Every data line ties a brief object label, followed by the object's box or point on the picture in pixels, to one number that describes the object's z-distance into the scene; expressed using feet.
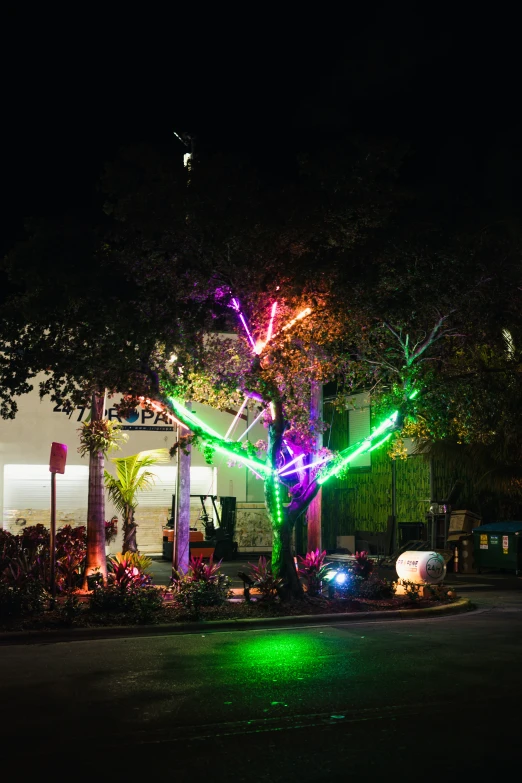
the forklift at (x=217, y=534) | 87.71
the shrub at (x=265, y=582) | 48.83
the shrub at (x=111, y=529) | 67.05
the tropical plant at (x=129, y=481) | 67.82
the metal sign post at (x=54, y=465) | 44.75
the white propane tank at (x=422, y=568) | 57.16
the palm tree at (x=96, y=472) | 57.72
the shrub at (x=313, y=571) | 52.44
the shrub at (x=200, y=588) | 46.44
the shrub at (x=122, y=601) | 44.85
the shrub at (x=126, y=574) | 47.37
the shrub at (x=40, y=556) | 51.42
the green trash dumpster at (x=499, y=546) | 76.48
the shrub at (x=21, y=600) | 43.06
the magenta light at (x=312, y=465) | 52.54
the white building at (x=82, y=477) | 95.40
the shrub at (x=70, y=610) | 42.06
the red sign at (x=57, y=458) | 44.80
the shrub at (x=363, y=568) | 54.80
